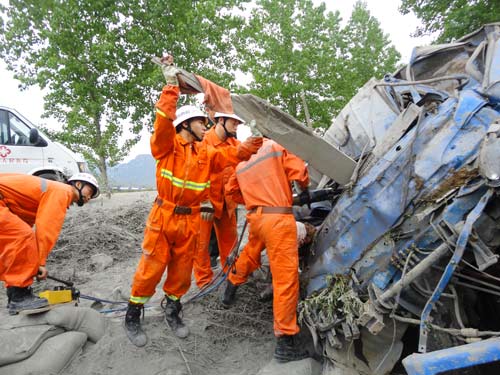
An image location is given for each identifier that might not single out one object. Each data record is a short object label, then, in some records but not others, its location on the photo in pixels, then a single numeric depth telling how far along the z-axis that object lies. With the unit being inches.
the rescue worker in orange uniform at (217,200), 165.6
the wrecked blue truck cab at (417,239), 80.3
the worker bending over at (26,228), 119.7
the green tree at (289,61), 466.3
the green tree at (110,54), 418.0
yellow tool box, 126.6
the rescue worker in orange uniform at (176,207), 119.6
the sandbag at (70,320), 118.2
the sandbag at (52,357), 107.2
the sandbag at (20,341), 107.7
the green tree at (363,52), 528.9
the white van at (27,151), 271.6
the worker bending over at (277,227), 114.3
